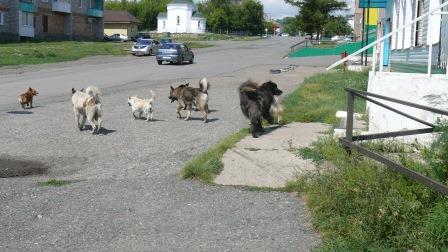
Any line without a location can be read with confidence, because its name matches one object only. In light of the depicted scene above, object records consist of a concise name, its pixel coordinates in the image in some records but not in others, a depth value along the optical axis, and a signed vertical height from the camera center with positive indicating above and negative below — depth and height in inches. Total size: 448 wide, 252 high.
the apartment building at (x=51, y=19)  2391.7 +94.9
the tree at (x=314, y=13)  3159.5 +184.5
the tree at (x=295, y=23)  3267.7 +135.4
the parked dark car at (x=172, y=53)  1588.3 -25.3
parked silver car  2048.5 -13.5
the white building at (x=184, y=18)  4775.8 +208.5
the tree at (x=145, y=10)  5285.4 +289.6
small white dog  536.7 -56.5
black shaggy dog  426.0 -40.4
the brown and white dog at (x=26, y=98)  615.6 -59.8
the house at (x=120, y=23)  3991.1 +128.3
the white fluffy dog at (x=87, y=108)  464.4 -52.1
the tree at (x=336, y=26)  3345.5 +130.3
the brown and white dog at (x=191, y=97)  524.1 -47.0
